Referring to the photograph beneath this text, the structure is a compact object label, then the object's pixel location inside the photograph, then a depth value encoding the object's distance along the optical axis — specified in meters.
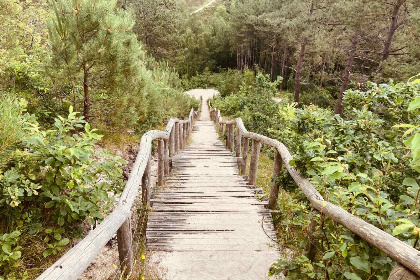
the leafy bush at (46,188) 2.17
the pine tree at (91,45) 4.62
